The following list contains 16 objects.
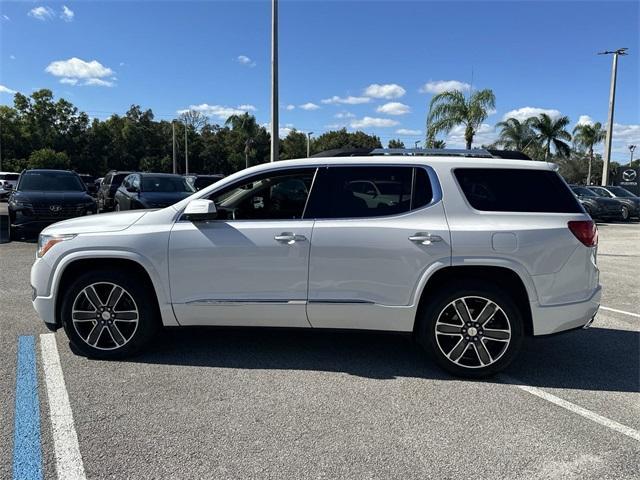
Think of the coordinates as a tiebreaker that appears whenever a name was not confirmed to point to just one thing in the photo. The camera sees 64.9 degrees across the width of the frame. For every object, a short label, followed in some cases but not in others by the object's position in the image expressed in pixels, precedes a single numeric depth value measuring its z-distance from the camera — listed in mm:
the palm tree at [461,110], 20844
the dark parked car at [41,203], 11336
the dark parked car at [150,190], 12688
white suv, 4070
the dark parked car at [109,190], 18188
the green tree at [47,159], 48281
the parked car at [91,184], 27430
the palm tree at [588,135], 52188
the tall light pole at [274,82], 13688
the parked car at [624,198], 22984
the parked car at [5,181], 28541
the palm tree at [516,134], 41938
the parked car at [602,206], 22531
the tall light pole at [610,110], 29453
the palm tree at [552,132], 42312
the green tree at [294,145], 72875
